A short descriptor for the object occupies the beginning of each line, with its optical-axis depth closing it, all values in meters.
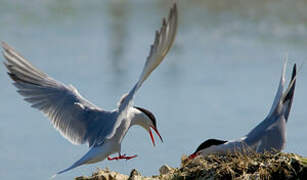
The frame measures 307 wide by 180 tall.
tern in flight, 11.40
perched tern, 10.84
